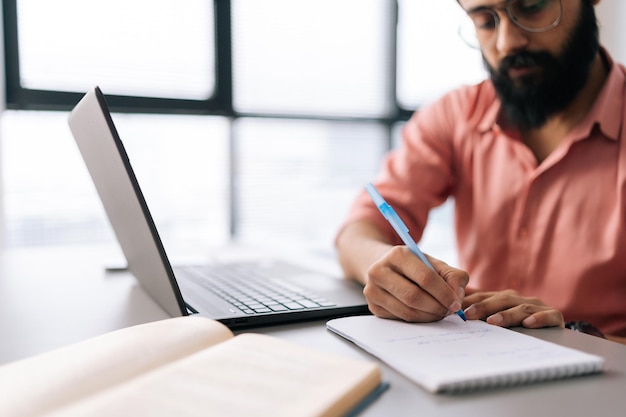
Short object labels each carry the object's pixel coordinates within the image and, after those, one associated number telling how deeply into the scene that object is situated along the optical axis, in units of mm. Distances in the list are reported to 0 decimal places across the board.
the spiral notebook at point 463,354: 450
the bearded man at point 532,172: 1047
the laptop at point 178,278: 602
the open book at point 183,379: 365
